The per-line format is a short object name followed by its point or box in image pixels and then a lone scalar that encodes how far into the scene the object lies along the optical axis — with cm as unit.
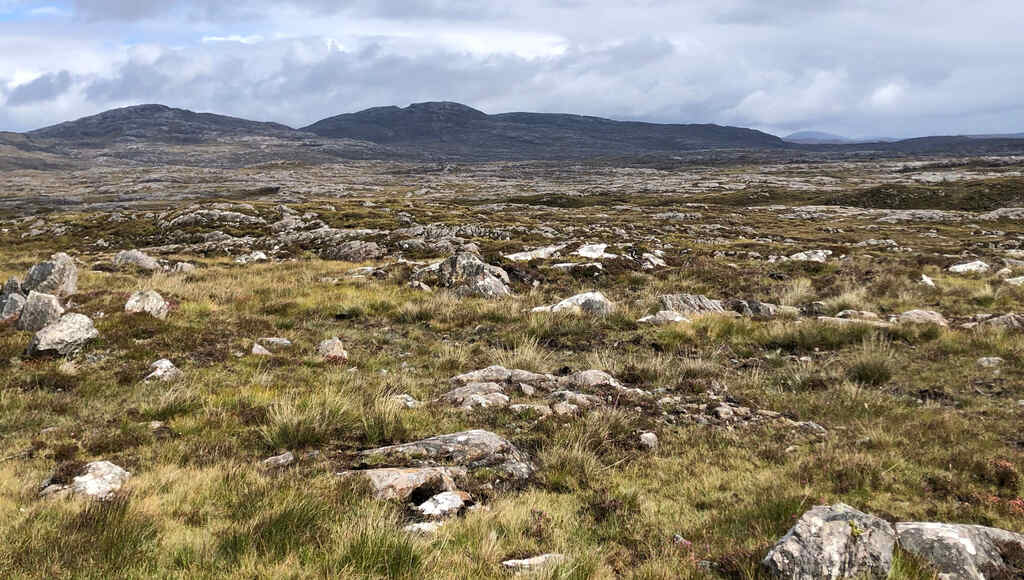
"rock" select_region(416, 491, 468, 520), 554
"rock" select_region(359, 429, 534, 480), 676
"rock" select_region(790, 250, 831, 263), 2920
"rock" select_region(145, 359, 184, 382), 1008
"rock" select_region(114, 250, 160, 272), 2836
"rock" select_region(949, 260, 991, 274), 2286
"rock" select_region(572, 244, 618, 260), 2986
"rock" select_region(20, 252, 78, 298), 1574
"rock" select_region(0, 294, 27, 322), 1329
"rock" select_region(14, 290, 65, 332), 1254
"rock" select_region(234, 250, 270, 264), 3267
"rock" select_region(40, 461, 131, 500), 558
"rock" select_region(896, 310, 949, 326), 1400
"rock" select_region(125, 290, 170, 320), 1422
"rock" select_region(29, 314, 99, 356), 1096
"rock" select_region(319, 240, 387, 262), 3441
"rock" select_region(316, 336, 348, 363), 1220
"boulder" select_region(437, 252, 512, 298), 2041
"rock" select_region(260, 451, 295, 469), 658
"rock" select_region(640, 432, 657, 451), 773
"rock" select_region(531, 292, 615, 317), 1645
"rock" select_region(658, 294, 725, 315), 1697
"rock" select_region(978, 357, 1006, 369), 1030
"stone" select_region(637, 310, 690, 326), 1505
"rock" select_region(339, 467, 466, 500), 592
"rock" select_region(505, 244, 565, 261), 3058
